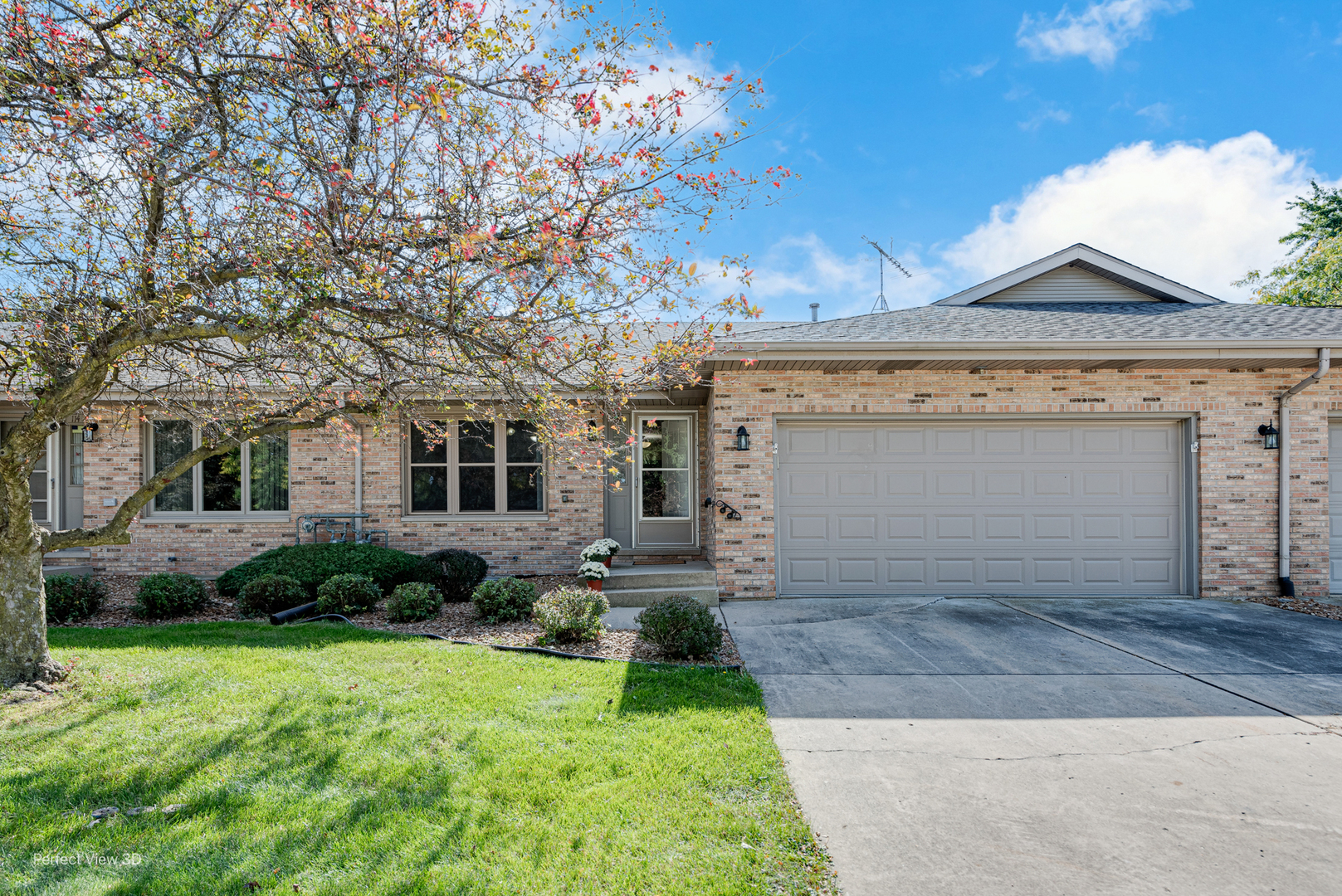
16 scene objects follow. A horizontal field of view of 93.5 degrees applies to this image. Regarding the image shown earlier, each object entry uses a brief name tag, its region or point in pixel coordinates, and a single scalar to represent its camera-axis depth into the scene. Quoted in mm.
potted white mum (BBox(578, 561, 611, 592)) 8016
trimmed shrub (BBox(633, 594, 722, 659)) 5344
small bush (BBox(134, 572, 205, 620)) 7152
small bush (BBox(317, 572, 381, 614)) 7250
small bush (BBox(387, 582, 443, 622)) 7000
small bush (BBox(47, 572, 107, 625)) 7016
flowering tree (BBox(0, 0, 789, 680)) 3676
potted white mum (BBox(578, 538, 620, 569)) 8719
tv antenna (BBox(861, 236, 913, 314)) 15706
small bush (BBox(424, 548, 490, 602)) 8117
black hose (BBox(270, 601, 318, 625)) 6836
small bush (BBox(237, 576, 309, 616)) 7336
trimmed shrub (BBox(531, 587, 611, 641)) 5875
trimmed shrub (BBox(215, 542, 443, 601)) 8023
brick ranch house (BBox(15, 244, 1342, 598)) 7875
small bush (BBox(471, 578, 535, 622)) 6895
